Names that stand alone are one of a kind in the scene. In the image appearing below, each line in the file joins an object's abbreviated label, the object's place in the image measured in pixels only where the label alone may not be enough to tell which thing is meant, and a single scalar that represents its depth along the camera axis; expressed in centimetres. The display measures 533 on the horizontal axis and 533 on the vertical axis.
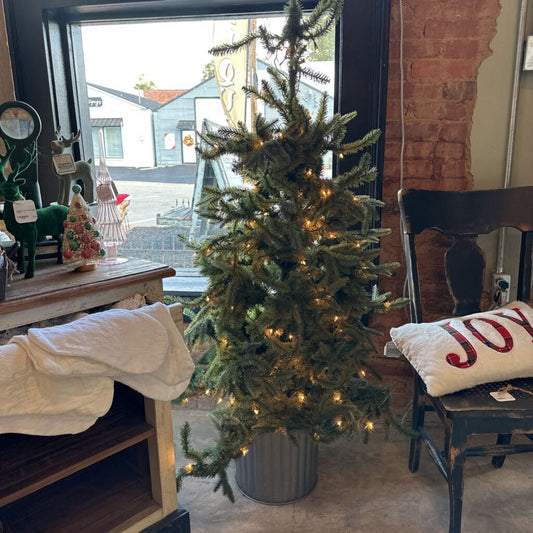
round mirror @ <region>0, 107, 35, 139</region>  135
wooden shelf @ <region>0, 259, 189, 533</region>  119
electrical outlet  192
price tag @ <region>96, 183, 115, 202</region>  148
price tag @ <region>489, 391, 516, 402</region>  138
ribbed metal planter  162
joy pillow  140
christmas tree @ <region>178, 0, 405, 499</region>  143
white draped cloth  104
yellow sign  202
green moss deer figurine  127
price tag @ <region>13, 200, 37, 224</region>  123
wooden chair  174
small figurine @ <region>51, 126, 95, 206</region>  143
